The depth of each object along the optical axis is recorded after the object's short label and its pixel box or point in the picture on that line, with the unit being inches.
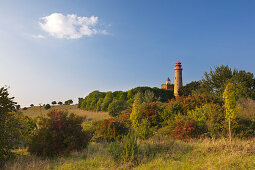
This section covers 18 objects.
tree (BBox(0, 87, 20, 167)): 242.8
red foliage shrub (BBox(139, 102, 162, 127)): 469.1
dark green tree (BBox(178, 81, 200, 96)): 1520.7
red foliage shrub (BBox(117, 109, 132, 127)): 491.1
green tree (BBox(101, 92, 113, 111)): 1267.2
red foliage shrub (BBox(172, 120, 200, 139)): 360.5
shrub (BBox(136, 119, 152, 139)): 356.5
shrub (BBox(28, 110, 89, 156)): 270.1
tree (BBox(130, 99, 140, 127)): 415.5
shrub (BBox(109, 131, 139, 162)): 230.9
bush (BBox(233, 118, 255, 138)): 363.3
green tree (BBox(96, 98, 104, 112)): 1342.5
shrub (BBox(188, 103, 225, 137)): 371.6
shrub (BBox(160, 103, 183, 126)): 461.1
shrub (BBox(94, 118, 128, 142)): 362.2
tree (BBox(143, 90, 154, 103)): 890.4
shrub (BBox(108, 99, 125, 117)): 910.9
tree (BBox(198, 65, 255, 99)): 869.5
